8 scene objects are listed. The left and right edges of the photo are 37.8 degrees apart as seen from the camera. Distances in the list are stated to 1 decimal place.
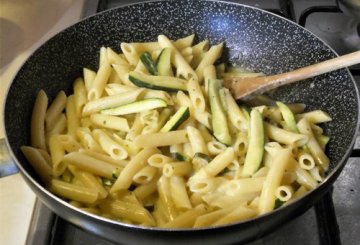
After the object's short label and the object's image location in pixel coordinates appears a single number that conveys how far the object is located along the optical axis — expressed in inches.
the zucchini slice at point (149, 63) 44.0
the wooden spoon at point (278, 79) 37.8
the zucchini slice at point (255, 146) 37.1
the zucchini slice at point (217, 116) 39.3
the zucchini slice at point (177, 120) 39.7
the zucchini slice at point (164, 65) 43.8
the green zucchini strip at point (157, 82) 42.2
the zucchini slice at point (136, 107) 40.1
